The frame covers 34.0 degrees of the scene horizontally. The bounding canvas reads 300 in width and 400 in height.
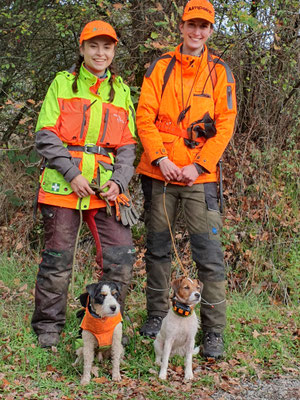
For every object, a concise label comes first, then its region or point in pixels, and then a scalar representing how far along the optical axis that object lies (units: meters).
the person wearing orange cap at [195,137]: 4.26
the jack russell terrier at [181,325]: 3.93
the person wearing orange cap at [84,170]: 4.05
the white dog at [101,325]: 3.75
